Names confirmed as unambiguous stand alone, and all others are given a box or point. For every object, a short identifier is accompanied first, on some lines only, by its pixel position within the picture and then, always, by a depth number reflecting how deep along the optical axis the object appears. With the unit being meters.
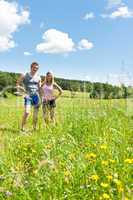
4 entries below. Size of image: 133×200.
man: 4.95
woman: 5.09
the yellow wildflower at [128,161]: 1.81
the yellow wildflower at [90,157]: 1.95
